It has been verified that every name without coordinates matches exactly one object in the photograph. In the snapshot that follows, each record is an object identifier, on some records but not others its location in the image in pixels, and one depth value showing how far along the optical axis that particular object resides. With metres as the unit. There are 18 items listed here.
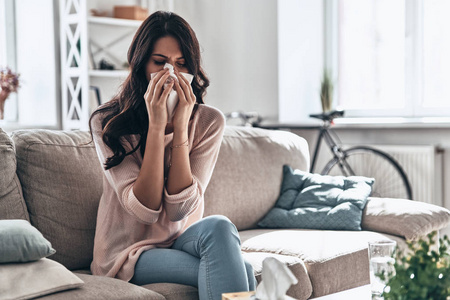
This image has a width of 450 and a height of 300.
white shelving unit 4.71
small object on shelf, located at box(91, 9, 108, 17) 4.96
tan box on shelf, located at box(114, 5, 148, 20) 5.03
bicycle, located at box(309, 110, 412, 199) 4.29
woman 1.78
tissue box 1.37
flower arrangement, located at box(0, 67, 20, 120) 4.44
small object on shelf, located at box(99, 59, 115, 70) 4.94
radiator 4.07
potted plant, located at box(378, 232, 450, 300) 1.22
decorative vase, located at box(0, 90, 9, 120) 4.43
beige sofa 2.02
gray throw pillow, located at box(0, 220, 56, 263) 1.64
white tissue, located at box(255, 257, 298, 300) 1.22
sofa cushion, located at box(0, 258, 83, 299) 1.57
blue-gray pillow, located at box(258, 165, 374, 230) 2.66
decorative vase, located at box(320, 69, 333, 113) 4.59
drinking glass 1.47
